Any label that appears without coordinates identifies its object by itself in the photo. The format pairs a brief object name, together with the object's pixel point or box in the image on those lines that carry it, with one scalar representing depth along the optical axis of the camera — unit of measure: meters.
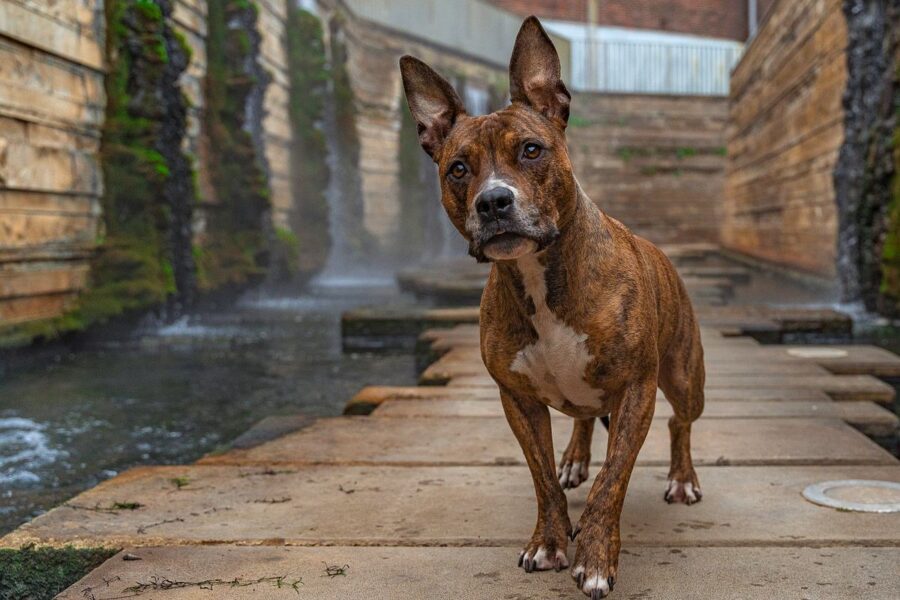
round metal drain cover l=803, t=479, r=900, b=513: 2.86
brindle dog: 2.34
